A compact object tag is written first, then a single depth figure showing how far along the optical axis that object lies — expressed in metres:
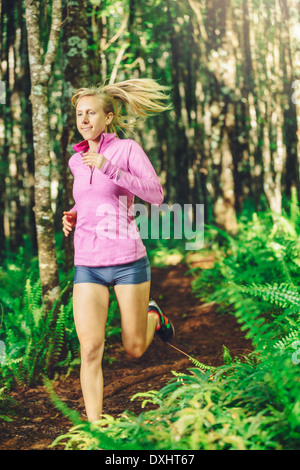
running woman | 3.51
